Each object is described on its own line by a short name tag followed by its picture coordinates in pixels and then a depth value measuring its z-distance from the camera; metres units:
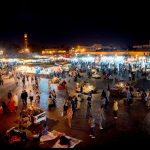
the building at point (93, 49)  54.71
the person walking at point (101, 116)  9.22
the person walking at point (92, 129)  8.48
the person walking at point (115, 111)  10.32
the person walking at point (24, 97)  12.79
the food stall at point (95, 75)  23.64
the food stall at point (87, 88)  15.97
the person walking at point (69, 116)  9.36
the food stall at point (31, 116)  9.48
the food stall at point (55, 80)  20.87
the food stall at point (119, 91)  14.85
